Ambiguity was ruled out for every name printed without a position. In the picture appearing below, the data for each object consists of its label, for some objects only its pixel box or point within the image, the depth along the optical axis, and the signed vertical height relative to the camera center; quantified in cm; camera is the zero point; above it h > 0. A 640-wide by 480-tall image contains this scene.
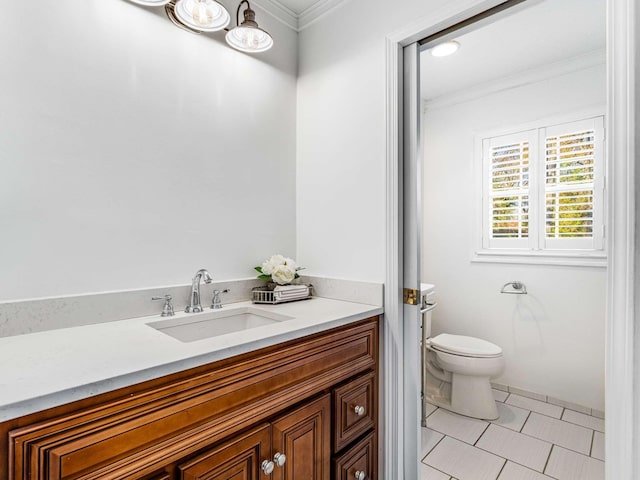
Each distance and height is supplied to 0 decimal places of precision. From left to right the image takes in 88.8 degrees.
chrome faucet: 134 -23
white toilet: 212 -86
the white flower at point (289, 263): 157 -12
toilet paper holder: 239 -36
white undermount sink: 125 -34
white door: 145 -17
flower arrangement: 154 -15
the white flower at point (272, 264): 155 -12
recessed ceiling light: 200 +119
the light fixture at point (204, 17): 129 +91
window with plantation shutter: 213 +34
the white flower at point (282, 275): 153 -17
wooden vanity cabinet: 64 -46
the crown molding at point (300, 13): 168 +121
